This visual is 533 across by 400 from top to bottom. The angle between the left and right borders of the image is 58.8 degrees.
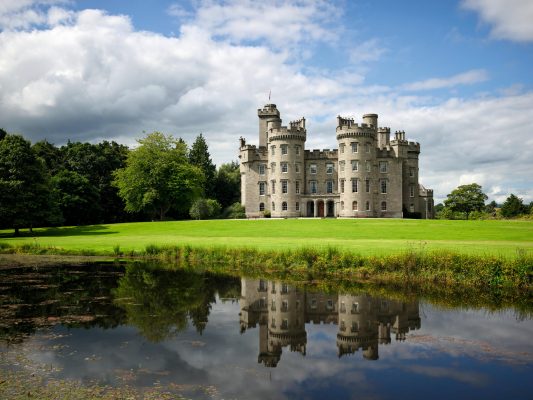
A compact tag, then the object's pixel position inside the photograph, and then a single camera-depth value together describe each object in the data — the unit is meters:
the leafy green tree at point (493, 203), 148.60
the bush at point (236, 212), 68.38
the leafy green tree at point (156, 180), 63.72
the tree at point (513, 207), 79.31
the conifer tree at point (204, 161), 86.06
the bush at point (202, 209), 66.44
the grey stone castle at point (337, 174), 63.16
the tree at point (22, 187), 46.25
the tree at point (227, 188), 88.31
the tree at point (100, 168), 71.69
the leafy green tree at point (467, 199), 88.50
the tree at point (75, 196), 61.73
